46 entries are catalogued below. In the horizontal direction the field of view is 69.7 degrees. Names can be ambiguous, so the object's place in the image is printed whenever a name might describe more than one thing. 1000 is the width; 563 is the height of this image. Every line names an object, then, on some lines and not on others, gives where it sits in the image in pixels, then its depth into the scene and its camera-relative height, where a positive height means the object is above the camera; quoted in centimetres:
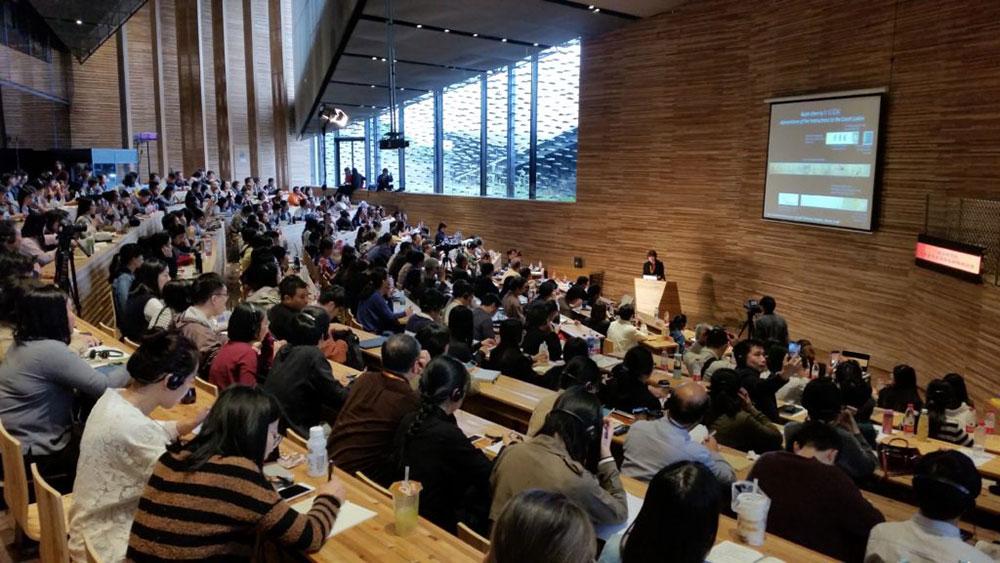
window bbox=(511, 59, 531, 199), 1611 +162
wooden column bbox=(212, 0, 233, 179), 2011 +286
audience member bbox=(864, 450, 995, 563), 254 -116
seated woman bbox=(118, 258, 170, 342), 554 -85
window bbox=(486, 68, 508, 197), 1681 +147
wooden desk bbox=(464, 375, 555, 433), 478 -137
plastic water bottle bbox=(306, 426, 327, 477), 309 -113
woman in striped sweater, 221 -94
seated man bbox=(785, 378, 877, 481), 409 -123
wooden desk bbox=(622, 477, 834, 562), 270 -133
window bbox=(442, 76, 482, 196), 1769 +149
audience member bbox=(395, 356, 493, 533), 316 -113
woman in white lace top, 260 -102
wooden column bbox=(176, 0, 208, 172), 1980 +320
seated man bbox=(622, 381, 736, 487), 346 -120
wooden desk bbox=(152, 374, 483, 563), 251 -125
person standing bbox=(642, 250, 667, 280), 1251 -118
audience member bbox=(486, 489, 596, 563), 157 -74
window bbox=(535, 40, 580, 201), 1492 +164
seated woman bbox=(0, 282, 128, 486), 346 -93
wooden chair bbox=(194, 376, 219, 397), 403 -111
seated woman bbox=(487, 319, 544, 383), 570 -128
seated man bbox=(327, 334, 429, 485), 353 -113
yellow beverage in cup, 266 -115
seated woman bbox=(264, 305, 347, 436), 412 -109
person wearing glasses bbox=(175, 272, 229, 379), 485 -86
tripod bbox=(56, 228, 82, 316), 609 -65
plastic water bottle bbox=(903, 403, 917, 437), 494 -150
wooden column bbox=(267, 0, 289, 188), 2078 +283
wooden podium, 1248 -172
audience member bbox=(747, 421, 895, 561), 296 -127
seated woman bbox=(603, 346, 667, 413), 471 -124
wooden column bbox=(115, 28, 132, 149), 1909 +267
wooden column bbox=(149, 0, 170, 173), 1955 +291
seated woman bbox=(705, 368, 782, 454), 438 -136
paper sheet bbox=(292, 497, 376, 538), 271 -124
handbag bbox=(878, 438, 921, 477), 433 -155
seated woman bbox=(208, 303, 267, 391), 433 -97
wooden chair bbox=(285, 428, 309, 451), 352 -123
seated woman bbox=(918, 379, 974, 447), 493 -148
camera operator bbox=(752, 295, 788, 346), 848 -148
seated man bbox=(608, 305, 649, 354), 727 -136
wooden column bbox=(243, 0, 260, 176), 2042 +296
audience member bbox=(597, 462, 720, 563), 184 -83
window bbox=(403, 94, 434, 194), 1938 +141
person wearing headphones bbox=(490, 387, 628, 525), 272 -104
